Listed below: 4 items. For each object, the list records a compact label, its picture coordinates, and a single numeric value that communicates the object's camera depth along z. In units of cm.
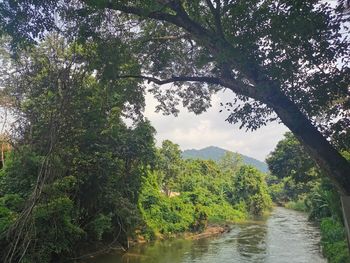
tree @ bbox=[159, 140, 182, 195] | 3303
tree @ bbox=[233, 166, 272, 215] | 4300
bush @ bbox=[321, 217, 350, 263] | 1312
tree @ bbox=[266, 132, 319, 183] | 3509
